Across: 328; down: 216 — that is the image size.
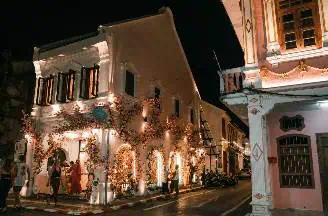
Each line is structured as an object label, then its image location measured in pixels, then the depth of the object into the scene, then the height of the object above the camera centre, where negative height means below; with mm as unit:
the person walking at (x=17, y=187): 13445 -1063
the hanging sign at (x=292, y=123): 12656 +1606
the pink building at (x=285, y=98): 11102 +2329
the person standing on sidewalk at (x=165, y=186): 20078 -1518
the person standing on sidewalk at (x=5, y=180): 12821 -746
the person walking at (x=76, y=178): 17109 -862
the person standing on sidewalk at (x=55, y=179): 15078 -800
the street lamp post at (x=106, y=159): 16422 +179
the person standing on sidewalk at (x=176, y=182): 19938 -1254
